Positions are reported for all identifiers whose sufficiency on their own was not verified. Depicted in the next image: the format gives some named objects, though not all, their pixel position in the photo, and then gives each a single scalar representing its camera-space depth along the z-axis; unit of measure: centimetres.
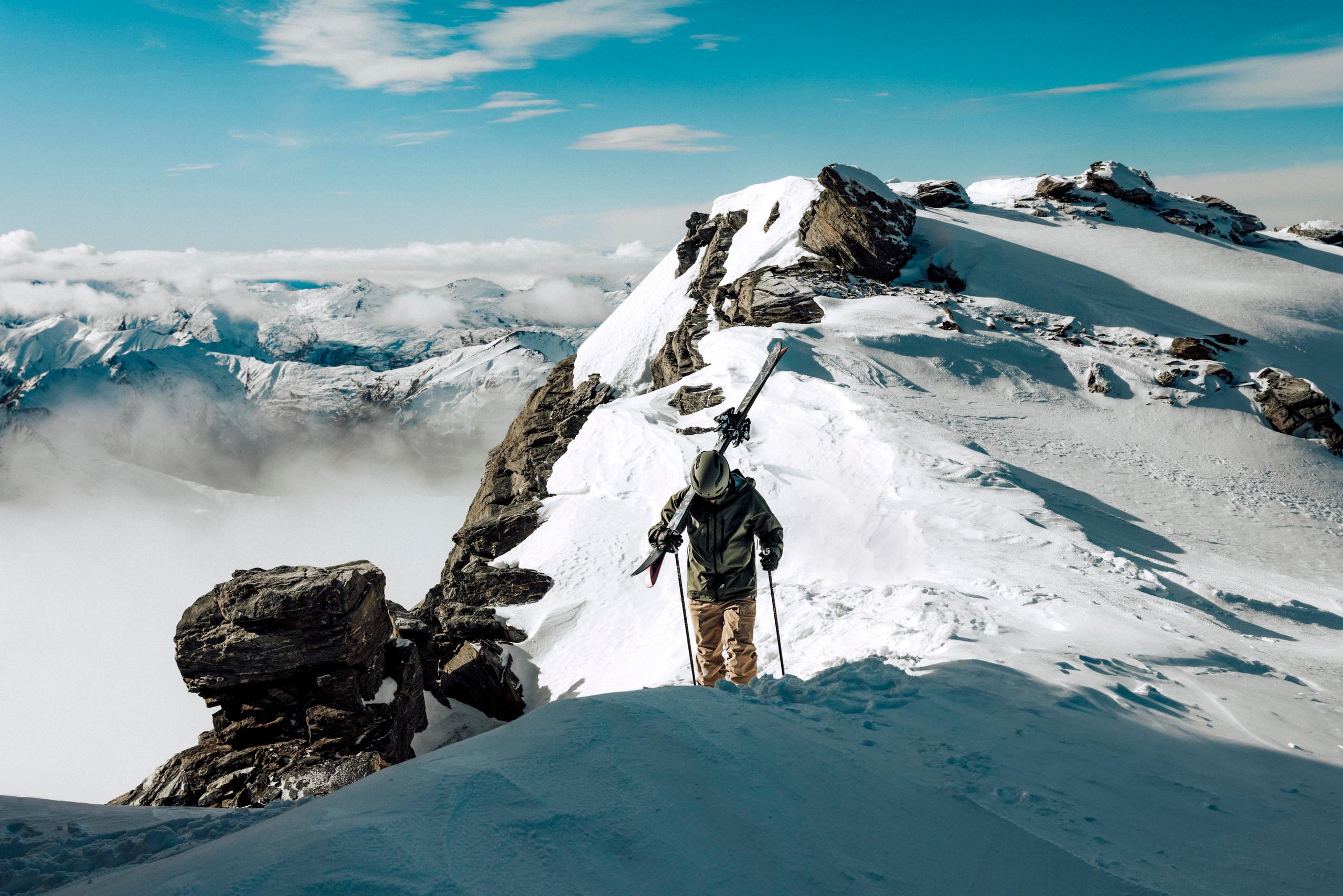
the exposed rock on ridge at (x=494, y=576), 1364
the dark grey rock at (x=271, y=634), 1110
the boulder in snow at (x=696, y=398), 1955
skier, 740
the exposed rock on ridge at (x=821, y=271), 2436
